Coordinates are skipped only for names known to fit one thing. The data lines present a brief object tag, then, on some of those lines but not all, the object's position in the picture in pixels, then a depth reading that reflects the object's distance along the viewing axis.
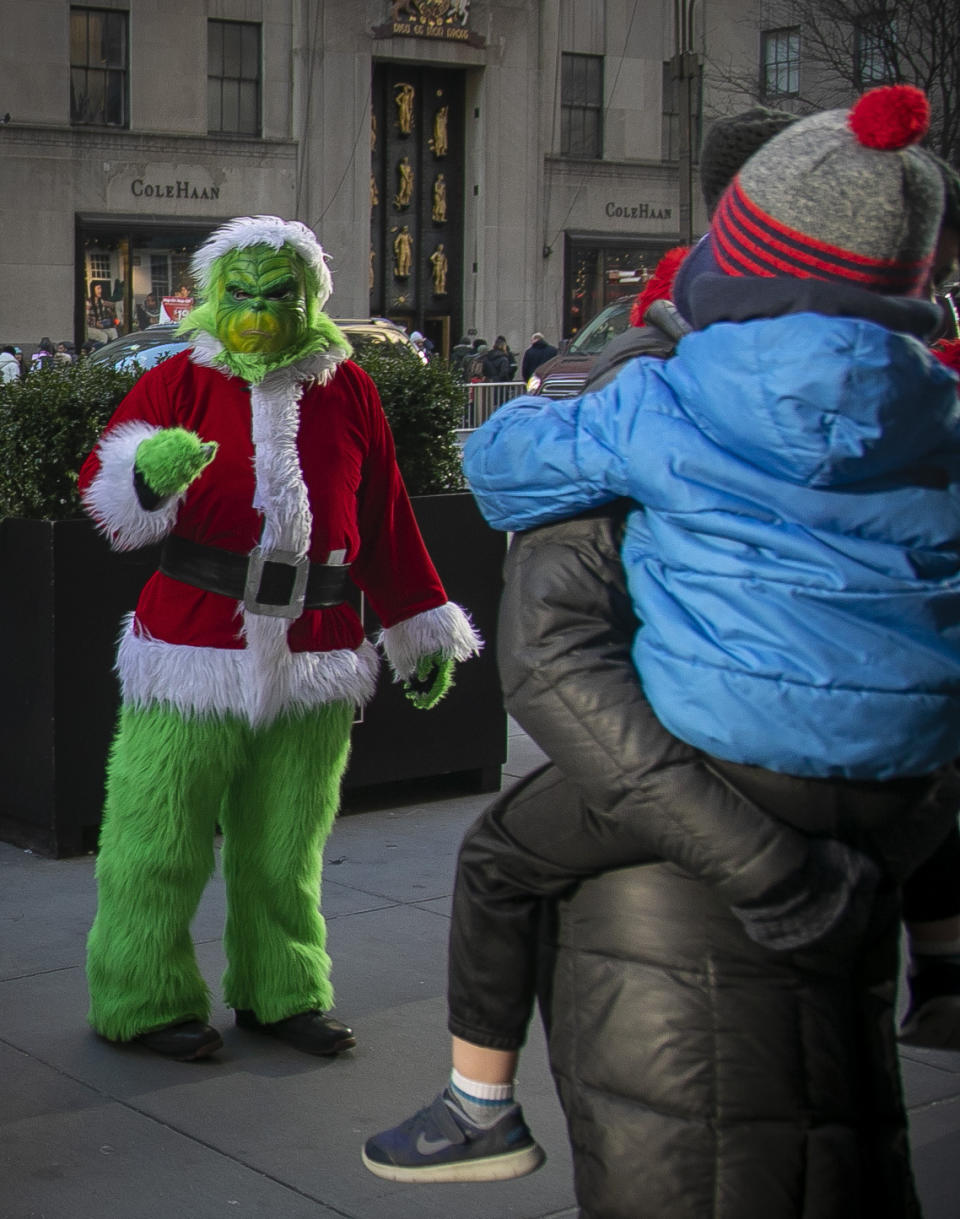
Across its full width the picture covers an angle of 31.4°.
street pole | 26.88
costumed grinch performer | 3.93
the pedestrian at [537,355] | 29.83
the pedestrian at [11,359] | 17.36
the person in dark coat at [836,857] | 1.89
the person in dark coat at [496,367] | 28.20
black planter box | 5.44
